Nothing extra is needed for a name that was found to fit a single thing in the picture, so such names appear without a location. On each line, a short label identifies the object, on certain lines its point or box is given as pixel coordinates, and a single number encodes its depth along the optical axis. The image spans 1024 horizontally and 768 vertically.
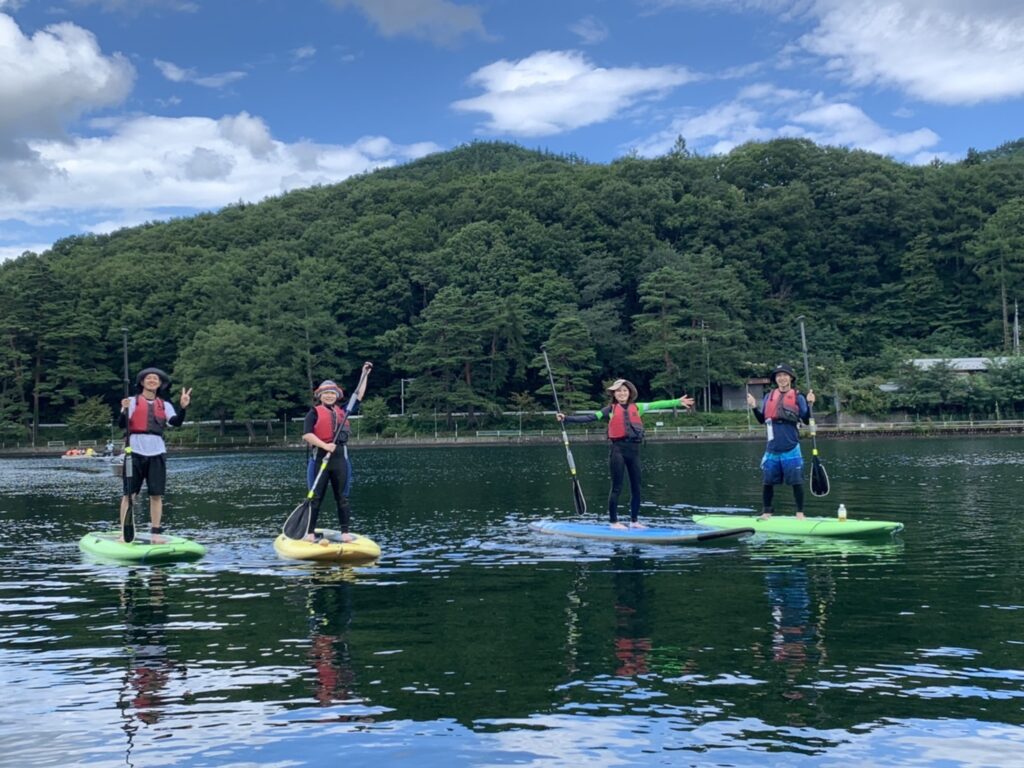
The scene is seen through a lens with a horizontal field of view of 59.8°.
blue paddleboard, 14.29
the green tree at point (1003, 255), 92.12
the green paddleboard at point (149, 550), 13.64
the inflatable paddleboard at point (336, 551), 13.34
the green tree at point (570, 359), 76.69
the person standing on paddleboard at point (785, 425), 15.46
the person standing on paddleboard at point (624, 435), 15.24
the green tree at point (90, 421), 79.38
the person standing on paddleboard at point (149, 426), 13.93
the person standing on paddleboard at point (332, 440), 13.59
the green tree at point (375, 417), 79.38
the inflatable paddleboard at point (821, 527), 14.70
